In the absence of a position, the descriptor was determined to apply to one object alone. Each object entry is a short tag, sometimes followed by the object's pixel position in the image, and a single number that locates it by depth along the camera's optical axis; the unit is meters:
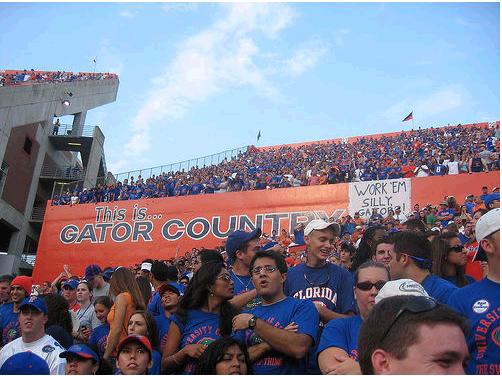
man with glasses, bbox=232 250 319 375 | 3.20
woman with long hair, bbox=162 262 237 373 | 3.55
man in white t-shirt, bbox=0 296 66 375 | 4.17
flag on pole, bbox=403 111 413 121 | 33.28
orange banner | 18.52
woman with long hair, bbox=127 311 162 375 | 4.12
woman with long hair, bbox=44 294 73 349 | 4.88
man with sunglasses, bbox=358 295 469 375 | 1.69
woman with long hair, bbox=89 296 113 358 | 4.88
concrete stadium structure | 27.19
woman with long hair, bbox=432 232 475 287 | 4.14
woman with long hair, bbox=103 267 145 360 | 4.45
